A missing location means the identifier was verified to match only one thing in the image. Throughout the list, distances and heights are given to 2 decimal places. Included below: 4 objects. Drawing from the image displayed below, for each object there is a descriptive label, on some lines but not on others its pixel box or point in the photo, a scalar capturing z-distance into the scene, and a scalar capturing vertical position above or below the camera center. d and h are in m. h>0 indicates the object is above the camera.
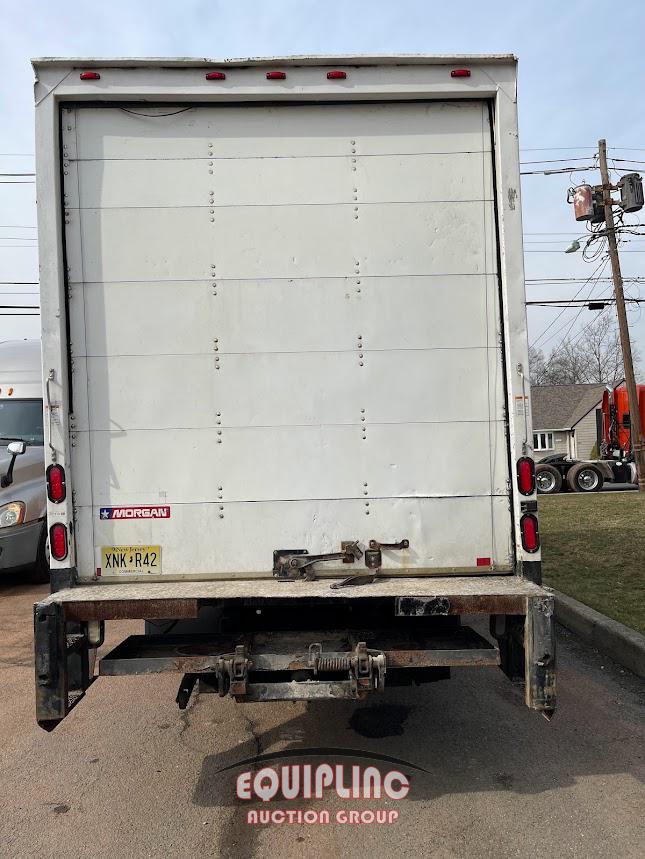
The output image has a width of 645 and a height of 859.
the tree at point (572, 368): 63.12 +6.74
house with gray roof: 43.75 +1.03
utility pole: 22.66 +3.53
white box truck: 3.84 +0.66
